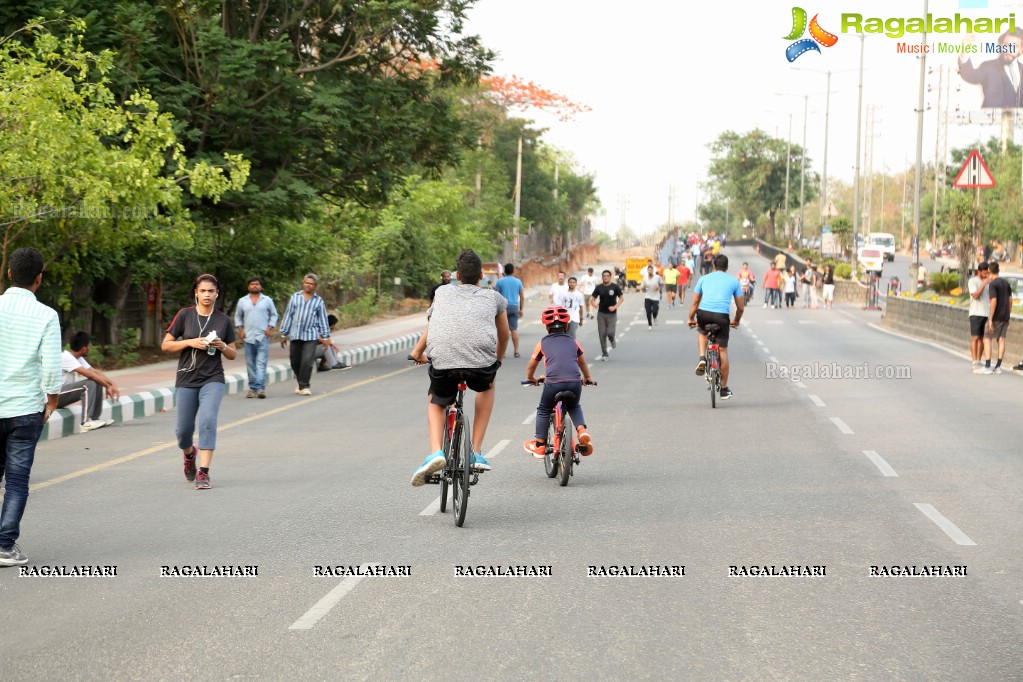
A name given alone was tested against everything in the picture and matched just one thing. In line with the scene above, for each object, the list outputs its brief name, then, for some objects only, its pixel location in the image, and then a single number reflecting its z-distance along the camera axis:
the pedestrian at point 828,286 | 55.06
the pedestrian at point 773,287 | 53.47
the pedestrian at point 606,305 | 26.69
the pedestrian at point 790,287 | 53.50
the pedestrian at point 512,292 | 27.53
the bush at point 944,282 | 49.09
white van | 102.81
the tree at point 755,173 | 132.75
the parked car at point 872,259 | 81.68
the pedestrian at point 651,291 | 38.41
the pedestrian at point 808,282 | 54.94
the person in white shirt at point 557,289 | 26.67
